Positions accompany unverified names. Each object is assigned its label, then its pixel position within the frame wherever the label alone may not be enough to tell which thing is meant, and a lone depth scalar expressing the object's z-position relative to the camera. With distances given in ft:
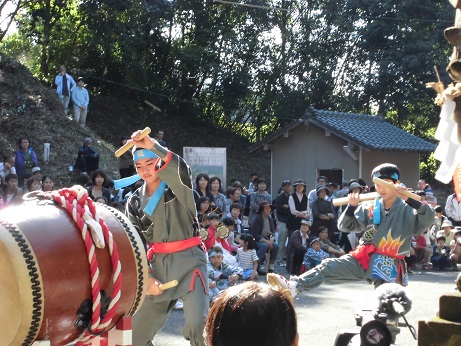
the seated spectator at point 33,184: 32.71
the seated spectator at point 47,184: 32.99
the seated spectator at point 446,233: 44.42
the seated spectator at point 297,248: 37.50
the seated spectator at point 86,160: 48.11
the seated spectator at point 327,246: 38.99
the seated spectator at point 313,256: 36.65
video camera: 15.37
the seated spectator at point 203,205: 33.19
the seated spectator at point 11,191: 33.47
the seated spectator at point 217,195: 37.52
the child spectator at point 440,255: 43.37
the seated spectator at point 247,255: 33.50
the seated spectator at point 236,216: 37.01
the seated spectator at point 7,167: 39.06
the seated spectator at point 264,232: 37.06
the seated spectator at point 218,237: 30.68
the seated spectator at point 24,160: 43.98
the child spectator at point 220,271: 28.37
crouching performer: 19.97
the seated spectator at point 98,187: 33.40
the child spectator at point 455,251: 43.55
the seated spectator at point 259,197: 41.53
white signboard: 47.55
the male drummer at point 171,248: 15.74
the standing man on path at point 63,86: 63.05
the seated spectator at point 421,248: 44.11
